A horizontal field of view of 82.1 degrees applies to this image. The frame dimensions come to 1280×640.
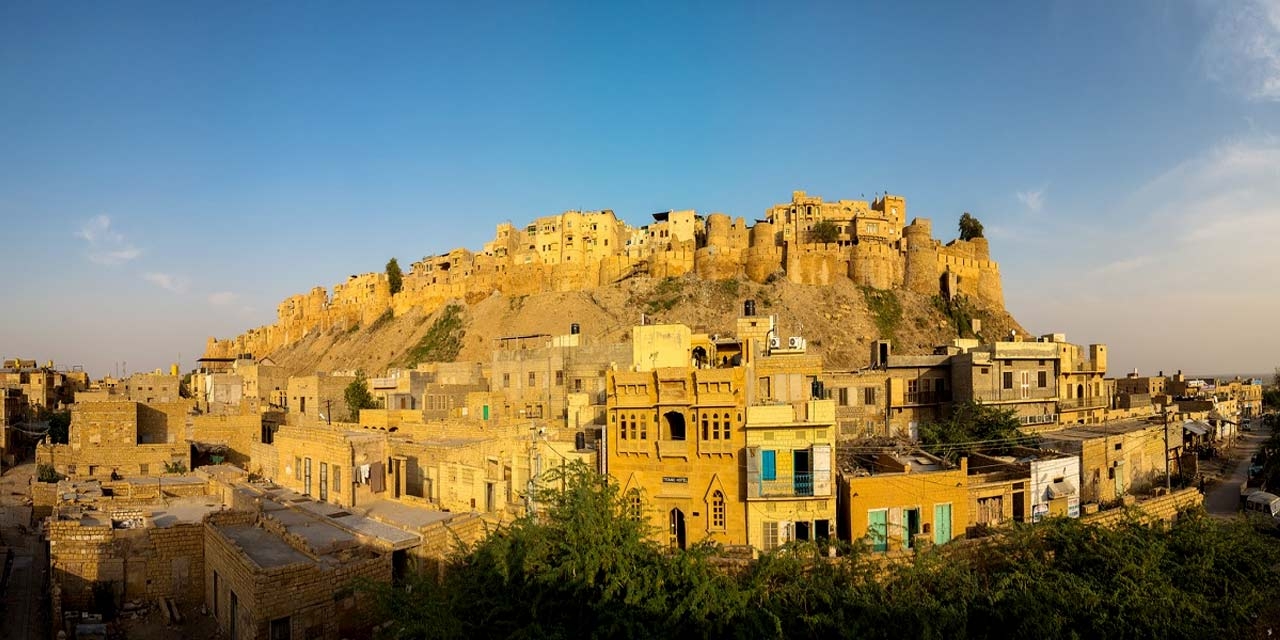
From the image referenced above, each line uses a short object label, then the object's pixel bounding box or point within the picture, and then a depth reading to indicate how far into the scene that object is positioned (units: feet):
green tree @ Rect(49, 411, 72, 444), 144.46
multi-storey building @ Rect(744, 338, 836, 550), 65.72
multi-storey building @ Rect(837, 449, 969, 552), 65.62
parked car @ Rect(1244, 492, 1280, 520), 84.26
